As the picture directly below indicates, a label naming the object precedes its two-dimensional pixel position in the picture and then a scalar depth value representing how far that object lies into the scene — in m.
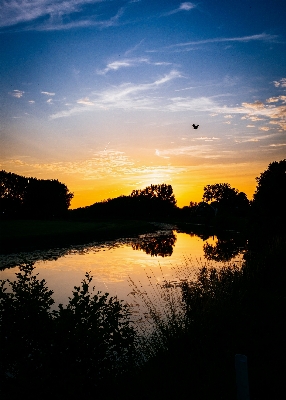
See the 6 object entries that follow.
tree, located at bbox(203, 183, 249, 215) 159.88
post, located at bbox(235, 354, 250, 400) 3.88
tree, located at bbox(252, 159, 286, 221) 25.07
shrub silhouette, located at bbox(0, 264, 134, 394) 5.48
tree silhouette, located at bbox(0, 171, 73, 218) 90.88
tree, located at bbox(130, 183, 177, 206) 177.50
